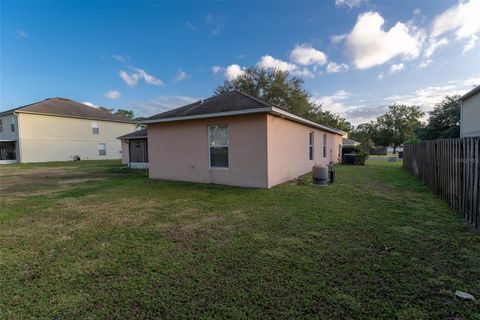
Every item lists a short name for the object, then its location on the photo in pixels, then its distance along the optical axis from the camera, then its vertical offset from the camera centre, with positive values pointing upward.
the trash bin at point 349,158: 17.76 -0.52
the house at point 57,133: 22.08 +2.78
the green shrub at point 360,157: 17.55 -0.45
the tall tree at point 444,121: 21.77 +3.10
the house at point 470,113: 12.74 +2.26
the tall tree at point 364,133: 46.53 +4.48
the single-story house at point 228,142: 7.59 +0.46
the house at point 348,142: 27.11 +1.22
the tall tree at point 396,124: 44.25 +5.48
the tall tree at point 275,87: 28.05 +8.72
